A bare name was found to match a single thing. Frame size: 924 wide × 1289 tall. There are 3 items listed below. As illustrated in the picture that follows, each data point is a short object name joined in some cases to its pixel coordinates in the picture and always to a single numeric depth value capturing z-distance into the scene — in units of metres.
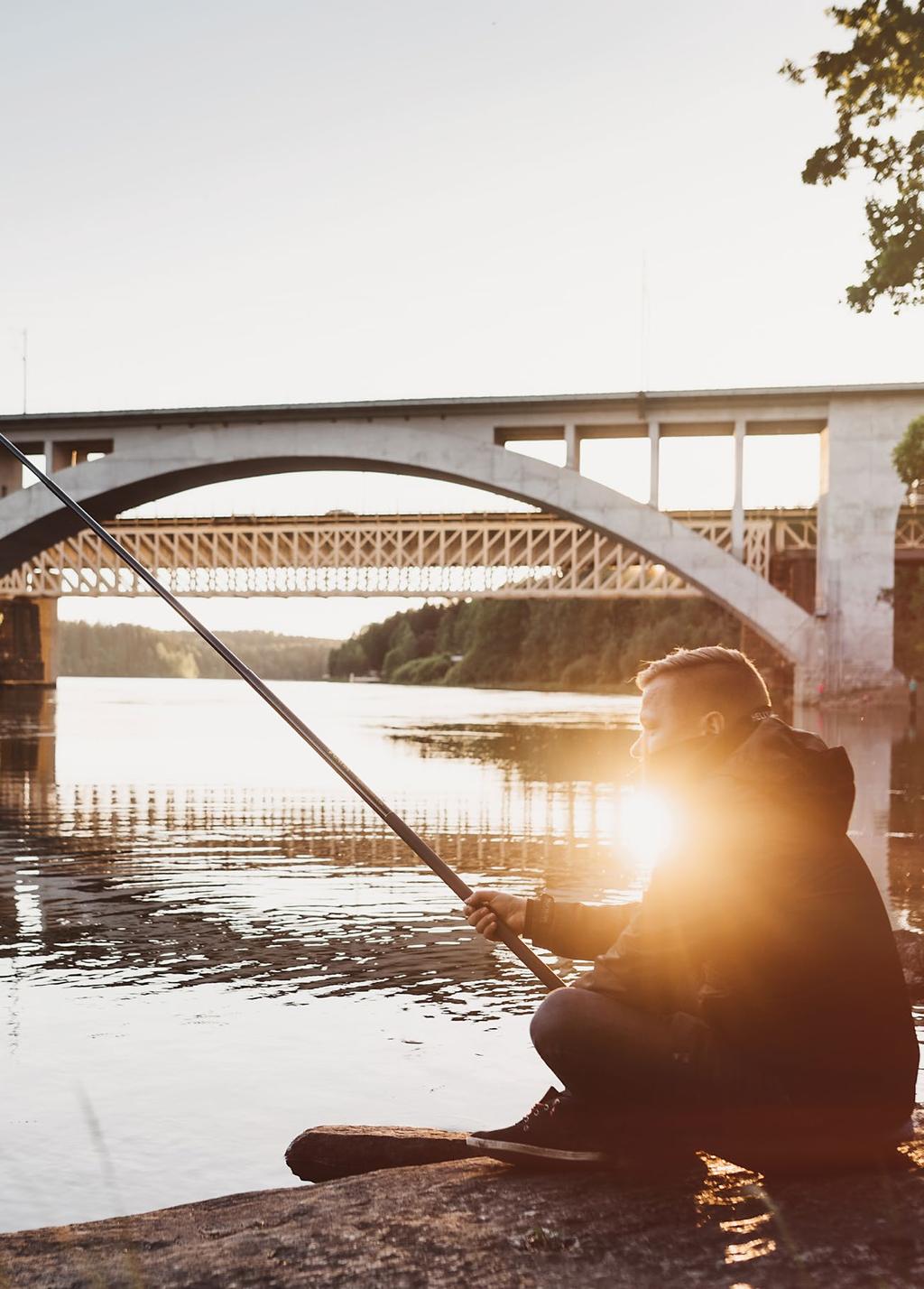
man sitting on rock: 2.54
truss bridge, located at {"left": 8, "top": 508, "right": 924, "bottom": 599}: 48.81
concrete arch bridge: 32.84
